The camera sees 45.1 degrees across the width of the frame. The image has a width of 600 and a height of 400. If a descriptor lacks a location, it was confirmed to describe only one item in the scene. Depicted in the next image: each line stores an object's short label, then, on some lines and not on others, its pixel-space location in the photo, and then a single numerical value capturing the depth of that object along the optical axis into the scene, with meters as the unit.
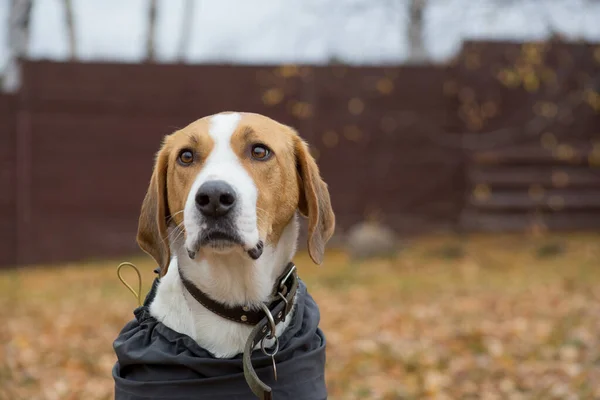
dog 2.47
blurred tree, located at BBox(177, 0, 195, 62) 14.84
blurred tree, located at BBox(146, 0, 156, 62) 14.15
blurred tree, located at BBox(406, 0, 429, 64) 13.69
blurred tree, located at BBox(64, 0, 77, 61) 14.55
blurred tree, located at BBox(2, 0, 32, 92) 12.50
